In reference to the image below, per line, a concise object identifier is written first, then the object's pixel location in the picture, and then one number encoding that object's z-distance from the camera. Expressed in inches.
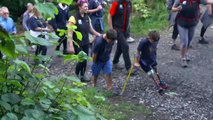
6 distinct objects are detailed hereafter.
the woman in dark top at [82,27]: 401.8
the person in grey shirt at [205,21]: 541.2
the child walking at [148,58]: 394.9
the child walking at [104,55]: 379.2
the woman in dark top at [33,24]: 461.2
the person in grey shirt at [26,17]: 483.0
